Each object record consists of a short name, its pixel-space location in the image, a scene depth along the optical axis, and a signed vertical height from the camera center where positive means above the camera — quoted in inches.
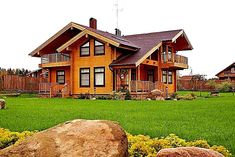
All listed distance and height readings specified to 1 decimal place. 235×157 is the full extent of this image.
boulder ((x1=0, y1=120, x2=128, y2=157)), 149.0 -26.5
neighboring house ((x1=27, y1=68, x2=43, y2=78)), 1815.5 +78.5
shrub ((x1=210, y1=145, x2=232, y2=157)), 190.5 -38.2
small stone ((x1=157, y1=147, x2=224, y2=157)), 147.5 -30.5
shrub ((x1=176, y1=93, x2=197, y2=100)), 949.2 -33.1
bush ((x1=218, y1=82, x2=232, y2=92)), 1664.6 -6.1
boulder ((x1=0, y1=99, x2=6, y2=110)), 558.3 -28.4
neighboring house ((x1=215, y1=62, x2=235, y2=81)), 2309.3 +91.4
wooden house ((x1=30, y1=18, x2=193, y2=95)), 1023.0 +88.3
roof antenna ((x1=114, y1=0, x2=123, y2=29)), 1369.2 +329.9
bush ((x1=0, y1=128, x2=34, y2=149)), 232.2 -36.2
